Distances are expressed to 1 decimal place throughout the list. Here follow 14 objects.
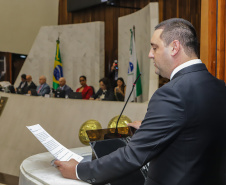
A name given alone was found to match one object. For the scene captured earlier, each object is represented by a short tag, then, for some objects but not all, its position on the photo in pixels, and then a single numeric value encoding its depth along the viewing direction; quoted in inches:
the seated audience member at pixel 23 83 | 365.6
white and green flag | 267.3
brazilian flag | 426.6
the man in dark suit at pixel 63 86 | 291.2
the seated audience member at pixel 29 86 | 334.1
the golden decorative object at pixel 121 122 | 90.7
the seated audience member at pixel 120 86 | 251.0
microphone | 64.7
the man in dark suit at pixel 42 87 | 303.2
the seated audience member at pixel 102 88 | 250.5
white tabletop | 56.7
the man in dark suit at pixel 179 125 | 41.2
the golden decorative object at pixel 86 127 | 91.2
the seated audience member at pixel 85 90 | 287.5
